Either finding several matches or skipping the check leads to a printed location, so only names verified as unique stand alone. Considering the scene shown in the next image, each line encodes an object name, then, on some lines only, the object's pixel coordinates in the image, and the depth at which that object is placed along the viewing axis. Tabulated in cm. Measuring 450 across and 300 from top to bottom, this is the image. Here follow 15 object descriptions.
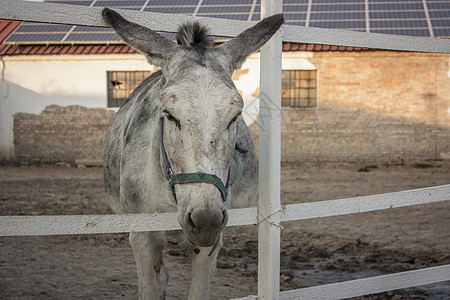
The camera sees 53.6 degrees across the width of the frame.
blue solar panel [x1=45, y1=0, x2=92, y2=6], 1471
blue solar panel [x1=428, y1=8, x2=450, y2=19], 1273
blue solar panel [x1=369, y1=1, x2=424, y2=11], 1332
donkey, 175
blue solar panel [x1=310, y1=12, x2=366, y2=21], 1281
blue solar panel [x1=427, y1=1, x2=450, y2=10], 1328
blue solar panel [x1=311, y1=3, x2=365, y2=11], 1337
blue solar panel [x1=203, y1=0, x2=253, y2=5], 1364
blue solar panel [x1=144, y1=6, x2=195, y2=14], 1350
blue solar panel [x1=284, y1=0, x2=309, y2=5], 1394
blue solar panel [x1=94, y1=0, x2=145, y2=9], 1423
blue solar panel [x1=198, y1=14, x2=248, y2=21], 1250
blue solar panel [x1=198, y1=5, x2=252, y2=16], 1302
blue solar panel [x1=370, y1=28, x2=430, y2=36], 1189
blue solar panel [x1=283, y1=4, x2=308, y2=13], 1345
